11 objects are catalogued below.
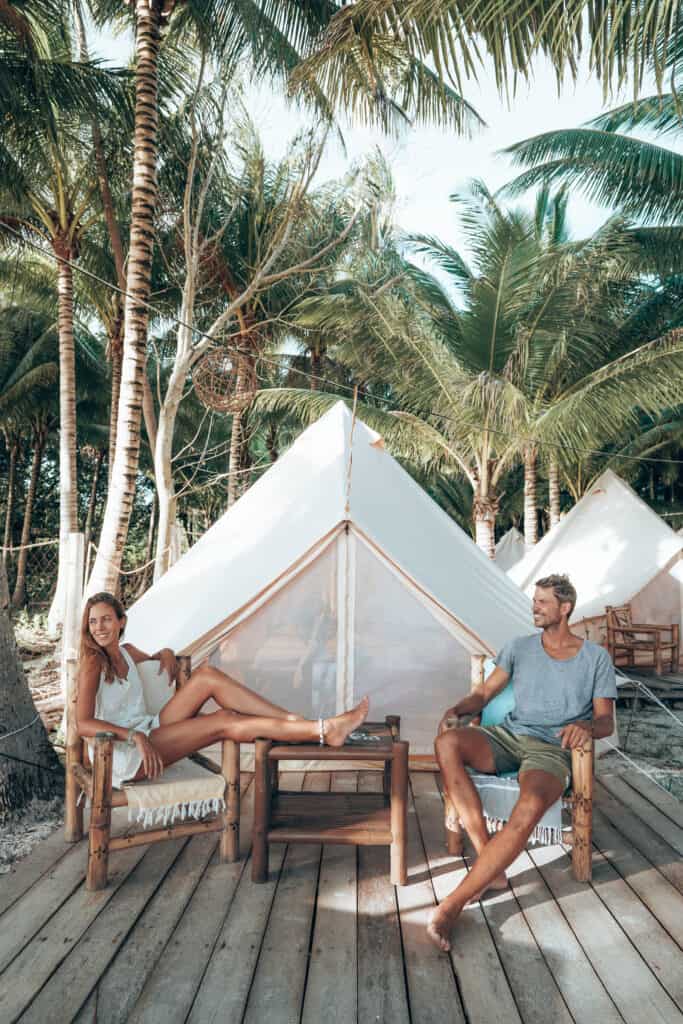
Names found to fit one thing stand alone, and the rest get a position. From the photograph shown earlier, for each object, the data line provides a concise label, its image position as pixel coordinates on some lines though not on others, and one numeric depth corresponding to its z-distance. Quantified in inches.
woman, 107.0
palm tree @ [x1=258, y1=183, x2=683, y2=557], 330.3
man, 98.7
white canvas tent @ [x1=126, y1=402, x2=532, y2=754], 158.7
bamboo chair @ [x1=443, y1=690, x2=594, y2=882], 105.0
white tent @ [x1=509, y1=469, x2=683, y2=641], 355.3
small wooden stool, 102.7
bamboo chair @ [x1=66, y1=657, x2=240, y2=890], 100.1
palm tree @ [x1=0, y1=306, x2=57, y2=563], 617.6
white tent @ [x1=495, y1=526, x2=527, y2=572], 590.2
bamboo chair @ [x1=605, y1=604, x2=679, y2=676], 311.6
